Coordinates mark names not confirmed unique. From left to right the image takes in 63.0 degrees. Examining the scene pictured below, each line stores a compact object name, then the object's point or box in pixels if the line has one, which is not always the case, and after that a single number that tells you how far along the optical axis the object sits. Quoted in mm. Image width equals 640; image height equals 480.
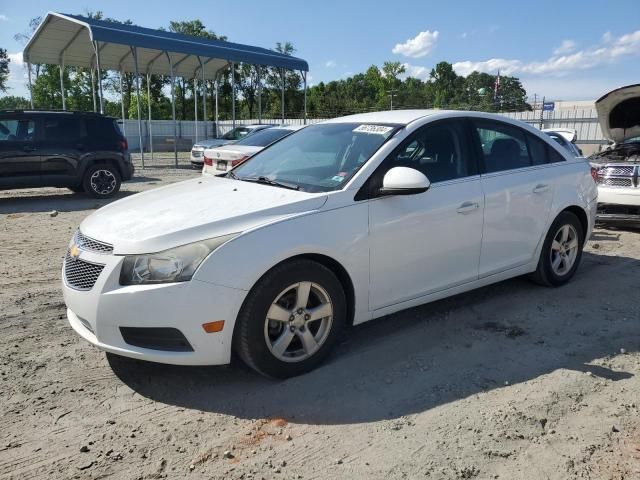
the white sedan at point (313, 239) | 2953
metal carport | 18469
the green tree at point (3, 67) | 54147
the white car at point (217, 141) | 17703
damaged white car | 7535
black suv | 10203
